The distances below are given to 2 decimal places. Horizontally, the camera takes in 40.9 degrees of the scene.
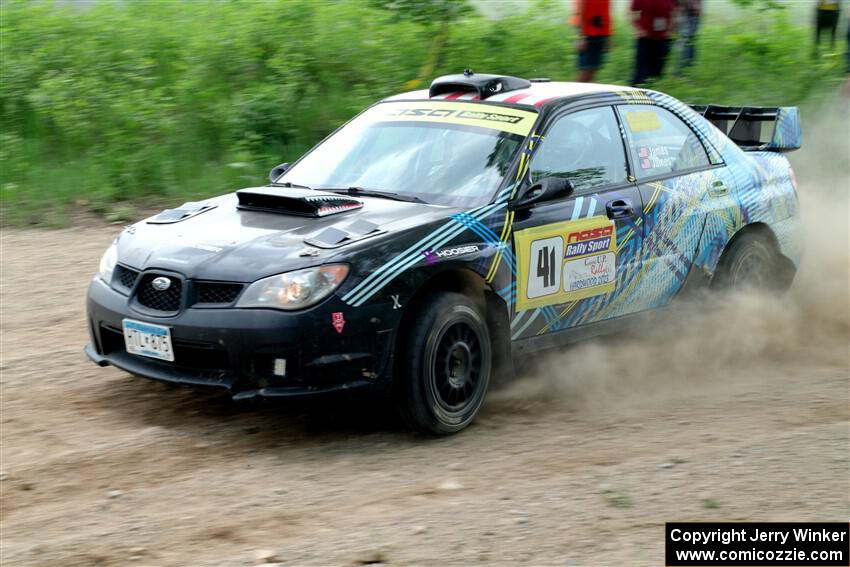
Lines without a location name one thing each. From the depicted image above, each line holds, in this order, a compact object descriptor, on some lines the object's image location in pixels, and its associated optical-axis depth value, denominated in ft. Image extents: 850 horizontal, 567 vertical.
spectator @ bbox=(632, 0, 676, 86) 37.88
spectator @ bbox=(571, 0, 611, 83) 36.70
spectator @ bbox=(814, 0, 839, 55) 44.27
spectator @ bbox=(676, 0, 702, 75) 41.88
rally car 17.03
